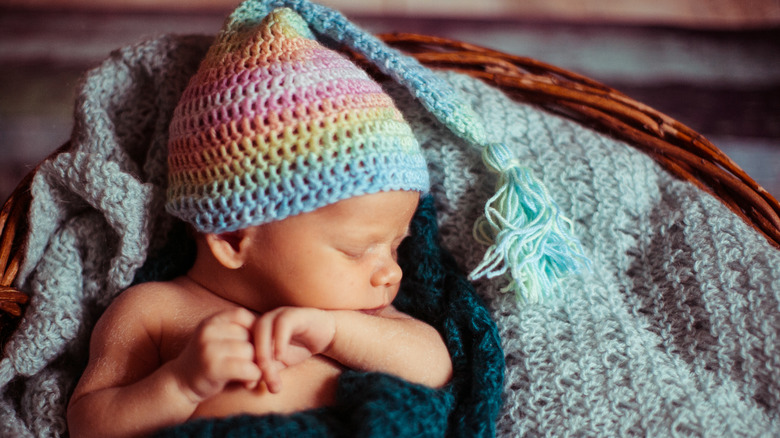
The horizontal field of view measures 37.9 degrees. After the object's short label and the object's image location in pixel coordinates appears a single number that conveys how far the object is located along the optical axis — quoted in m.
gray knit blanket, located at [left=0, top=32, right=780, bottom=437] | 0.51
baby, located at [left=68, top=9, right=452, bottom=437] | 0.48
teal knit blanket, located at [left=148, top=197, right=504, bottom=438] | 0.47
